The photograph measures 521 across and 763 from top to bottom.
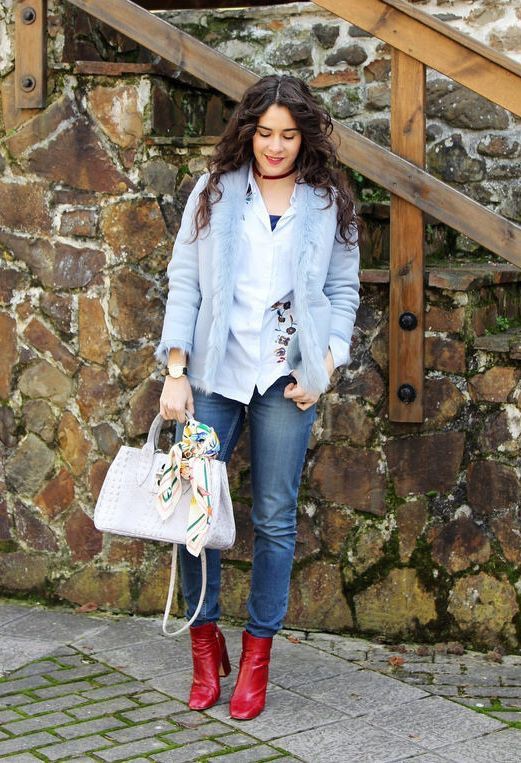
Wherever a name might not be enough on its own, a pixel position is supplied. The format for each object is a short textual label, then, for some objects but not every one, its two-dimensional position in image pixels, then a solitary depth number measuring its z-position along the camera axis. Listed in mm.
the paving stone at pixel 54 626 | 4398
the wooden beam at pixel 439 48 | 3842
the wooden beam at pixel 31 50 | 4531
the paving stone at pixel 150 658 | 4047
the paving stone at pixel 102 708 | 3666
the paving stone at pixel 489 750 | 3381
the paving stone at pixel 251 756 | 3344
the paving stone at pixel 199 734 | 3477
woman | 3488
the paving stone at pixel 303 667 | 3982
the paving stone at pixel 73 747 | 3373
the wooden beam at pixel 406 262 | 4051
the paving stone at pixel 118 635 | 4289
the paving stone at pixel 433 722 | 3529
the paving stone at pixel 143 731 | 3494
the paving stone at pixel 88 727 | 3526
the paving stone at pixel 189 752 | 3350
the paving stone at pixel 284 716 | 3564
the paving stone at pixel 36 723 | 3549
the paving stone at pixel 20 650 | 4121
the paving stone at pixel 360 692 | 3768
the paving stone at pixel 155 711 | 3643
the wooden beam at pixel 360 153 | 3953
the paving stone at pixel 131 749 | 3365
